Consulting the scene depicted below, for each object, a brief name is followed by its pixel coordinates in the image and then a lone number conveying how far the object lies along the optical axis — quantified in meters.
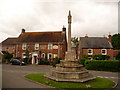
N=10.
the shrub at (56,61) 26.76
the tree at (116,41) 52.03
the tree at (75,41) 59.76
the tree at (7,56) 31.89
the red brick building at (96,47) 30.76
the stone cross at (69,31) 12.52
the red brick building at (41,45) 31.38
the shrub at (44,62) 29.62
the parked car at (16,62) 27.34
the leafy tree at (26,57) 31.69
